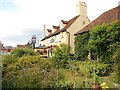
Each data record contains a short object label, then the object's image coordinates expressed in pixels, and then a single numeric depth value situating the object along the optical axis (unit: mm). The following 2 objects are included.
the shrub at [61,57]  8603
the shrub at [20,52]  9375
